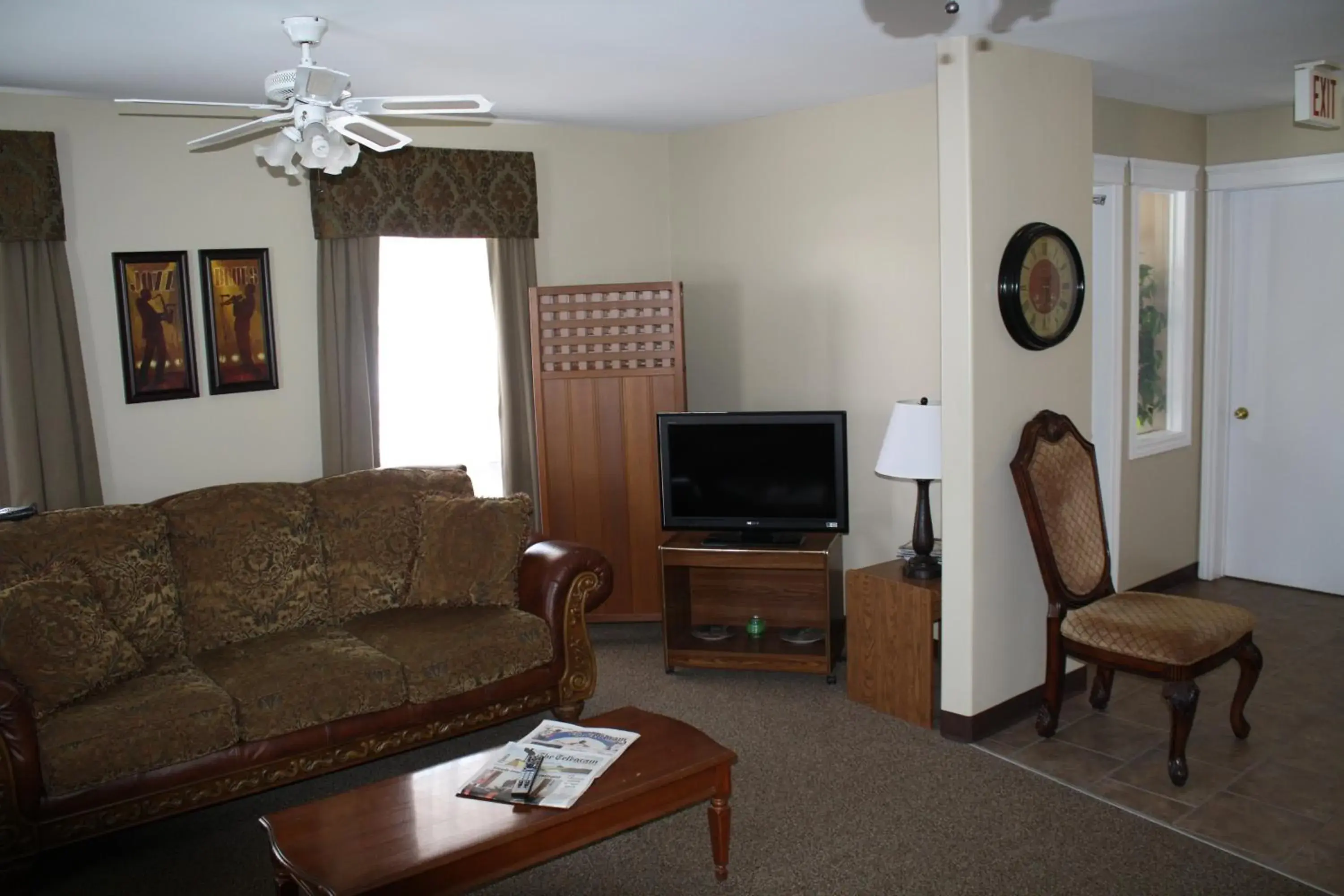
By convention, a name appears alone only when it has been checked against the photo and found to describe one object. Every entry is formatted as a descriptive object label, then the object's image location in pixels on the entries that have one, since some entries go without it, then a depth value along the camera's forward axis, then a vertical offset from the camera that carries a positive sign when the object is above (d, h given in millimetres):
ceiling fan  2830 +717
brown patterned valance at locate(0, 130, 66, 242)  4016 +736
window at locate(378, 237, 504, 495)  5062 +36
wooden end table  4055 -1135
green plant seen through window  5453 -73
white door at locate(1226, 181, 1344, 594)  5426 -275
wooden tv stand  4562 -1156
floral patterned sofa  3137 -953
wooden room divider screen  5133 -212
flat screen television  4664 -536
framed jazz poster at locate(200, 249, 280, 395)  4535 +226
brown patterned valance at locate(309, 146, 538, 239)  4758 +798
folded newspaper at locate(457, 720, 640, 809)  2742 -1090
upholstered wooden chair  3486 -956
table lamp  4137 -418
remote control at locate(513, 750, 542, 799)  2736 -1087
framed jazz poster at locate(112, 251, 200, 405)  4336 +207
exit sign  3725 +843
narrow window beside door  5398 +134
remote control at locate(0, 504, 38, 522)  3658 -457
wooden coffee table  2471 -1134
